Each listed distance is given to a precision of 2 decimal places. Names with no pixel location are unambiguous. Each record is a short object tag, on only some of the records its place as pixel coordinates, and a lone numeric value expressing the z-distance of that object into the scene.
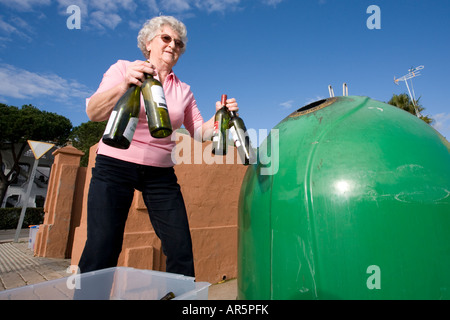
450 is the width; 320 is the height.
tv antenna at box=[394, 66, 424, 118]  18.02
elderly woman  1.38
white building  25.05
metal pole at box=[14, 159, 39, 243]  7.25
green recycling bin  1.15
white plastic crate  0.99
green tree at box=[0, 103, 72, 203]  21.47
